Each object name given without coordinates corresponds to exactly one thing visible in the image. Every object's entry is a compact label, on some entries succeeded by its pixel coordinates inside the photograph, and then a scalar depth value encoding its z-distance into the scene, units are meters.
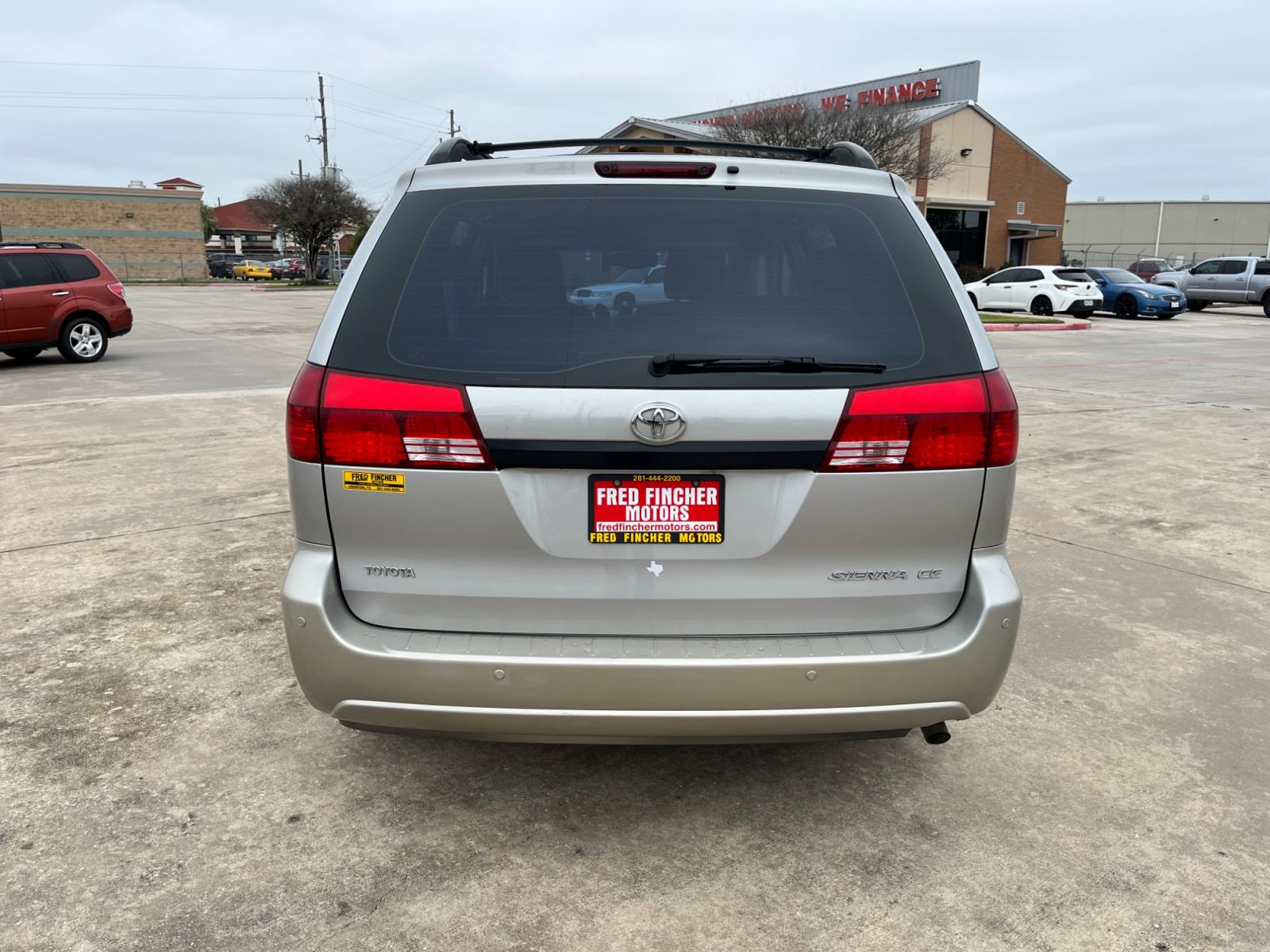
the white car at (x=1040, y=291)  27.55
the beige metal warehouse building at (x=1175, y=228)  73.06
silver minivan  2.48
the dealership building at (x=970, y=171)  44.66
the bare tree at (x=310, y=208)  55.78
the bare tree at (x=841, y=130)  32.22
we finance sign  45.88
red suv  14.10
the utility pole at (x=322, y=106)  74.50
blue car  28.88
